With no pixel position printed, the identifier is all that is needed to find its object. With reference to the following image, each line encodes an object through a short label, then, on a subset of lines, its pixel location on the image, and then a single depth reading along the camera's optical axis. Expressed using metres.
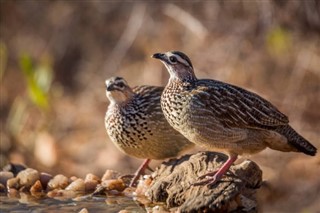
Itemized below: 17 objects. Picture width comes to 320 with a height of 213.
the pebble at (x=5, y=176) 16.17
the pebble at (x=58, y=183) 15.95
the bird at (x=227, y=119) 14.70
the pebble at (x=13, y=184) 15.98
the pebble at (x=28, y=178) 15.91
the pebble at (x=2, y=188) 15.98
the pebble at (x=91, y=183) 15.91
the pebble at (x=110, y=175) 16.56
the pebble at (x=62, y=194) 15.47
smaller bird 16.53
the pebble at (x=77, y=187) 15.81
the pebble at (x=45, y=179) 16.08
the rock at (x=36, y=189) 15.78
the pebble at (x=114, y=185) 15.61
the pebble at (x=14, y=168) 16.77
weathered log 13.16
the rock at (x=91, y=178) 16.24
